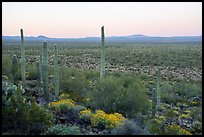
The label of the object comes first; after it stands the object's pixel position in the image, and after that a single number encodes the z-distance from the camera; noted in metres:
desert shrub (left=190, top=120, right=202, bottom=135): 12.74
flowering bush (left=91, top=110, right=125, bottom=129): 9.88
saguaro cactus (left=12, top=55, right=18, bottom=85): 15.41
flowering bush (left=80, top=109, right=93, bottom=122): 10.75
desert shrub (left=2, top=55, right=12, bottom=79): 17.70
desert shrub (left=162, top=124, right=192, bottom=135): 8.98
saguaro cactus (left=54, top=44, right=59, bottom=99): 14.57
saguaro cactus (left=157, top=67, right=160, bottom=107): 16.55
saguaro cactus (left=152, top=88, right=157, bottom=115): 13.87
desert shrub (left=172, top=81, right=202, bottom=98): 21.16
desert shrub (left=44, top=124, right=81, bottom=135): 8.05
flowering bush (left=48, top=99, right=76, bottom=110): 11.62
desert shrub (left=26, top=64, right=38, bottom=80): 19.71
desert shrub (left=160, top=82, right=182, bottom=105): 19.33
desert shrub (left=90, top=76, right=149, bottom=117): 12.97
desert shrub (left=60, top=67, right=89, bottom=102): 16.34
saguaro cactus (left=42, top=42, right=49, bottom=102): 13.33
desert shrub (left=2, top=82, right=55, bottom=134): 8.72
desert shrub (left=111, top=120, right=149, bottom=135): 8.20
